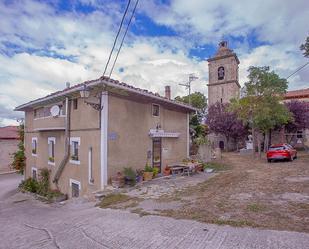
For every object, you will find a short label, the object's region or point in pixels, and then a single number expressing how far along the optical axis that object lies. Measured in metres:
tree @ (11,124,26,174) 20.28
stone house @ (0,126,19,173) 27.64
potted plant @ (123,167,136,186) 11.72
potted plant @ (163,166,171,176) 14.79
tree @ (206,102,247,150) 30.60
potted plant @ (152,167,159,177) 13.68
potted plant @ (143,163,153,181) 13.02
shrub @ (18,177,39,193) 17.35
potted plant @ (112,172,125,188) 11.42
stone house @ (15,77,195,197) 11.75
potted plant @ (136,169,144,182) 12.51
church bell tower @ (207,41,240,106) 37.41
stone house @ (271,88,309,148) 28.67
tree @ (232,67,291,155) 19.48
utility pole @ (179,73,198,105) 31.20
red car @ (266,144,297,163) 18.39
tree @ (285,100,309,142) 27.66
